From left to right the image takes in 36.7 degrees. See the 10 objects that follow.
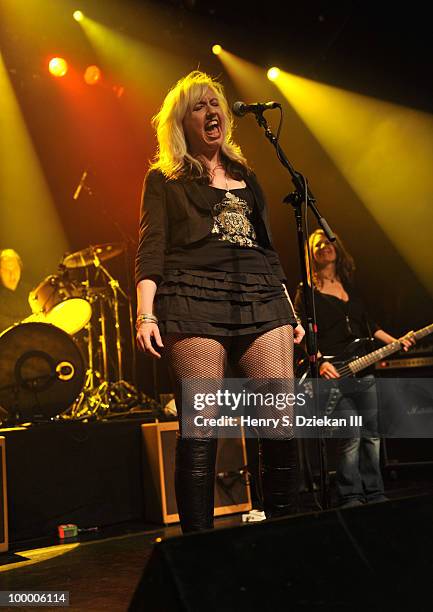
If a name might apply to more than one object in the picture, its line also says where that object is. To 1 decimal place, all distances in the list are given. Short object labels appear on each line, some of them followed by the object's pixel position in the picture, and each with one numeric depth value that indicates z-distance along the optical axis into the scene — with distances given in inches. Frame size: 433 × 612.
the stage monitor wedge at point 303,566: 45.1
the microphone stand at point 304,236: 92.0
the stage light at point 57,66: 240.5
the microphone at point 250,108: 93.8
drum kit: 165.0
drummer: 230.7
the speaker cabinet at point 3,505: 134.8
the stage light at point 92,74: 245.8
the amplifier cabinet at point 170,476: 158.2
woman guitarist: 160.9
